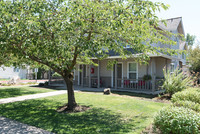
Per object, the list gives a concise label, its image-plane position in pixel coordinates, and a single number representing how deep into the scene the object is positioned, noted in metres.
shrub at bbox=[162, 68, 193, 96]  10.15
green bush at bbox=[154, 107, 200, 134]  3.68
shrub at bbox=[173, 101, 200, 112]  4.78
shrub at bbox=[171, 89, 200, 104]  6.26
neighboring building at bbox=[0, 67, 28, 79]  32.28
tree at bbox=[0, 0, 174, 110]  5.11
